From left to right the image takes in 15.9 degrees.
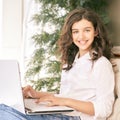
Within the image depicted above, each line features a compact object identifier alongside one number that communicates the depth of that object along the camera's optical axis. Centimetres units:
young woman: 229
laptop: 213
